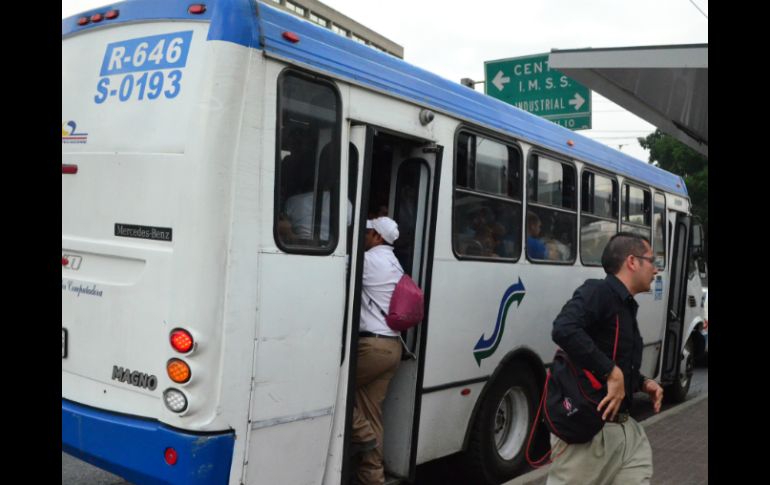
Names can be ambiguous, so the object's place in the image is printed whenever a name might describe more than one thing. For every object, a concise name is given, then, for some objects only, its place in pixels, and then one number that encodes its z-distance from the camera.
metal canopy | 6.36
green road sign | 11.76
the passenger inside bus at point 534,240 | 5.91
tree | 31.20
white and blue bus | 3.44
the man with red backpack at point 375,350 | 4.43
